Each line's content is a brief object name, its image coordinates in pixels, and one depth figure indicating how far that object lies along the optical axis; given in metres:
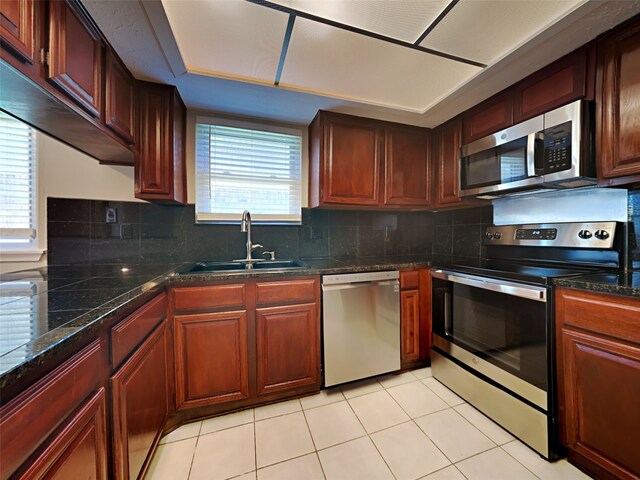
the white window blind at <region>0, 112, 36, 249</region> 1.62
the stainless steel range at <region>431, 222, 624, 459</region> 1.28
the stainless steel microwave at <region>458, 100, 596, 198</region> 1.34
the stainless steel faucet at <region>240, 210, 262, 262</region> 2.02
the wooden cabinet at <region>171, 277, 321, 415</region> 1.51
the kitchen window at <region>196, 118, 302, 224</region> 2.08
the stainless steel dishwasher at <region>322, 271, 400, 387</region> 1.77
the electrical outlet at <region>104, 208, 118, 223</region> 1.86
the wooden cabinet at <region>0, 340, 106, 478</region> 0.50
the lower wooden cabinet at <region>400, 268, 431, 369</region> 2.01
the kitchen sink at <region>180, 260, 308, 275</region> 1.96
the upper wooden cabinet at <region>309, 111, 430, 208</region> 2.08
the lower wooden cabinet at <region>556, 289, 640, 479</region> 1.02
